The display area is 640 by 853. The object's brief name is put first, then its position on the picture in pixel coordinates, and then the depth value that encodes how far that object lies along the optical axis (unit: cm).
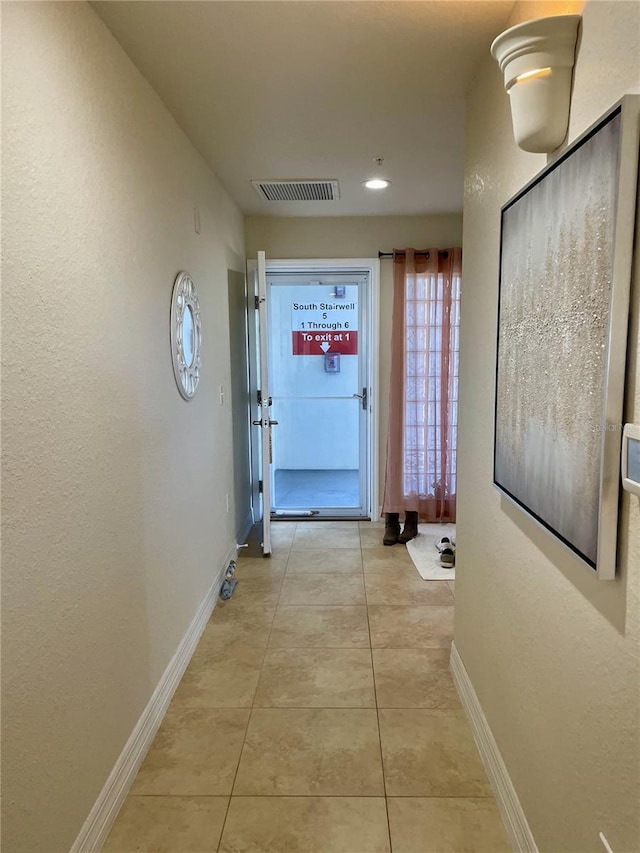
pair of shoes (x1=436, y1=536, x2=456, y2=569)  368
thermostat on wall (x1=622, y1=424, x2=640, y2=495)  93
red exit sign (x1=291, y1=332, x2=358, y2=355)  461
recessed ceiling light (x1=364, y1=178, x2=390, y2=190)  334
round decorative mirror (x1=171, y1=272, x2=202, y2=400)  241
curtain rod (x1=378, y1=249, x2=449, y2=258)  423
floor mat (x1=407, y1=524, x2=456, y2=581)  357
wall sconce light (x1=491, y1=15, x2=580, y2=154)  118
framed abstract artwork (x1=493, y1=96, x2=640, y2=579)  96
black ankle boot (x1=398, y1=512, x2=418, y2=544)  418
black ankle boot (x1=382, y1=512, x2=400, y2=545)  415
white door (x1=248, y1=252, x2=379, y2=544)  451
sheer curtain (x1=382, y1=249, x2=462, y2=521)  424
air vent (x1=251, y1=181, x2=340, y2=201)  337
